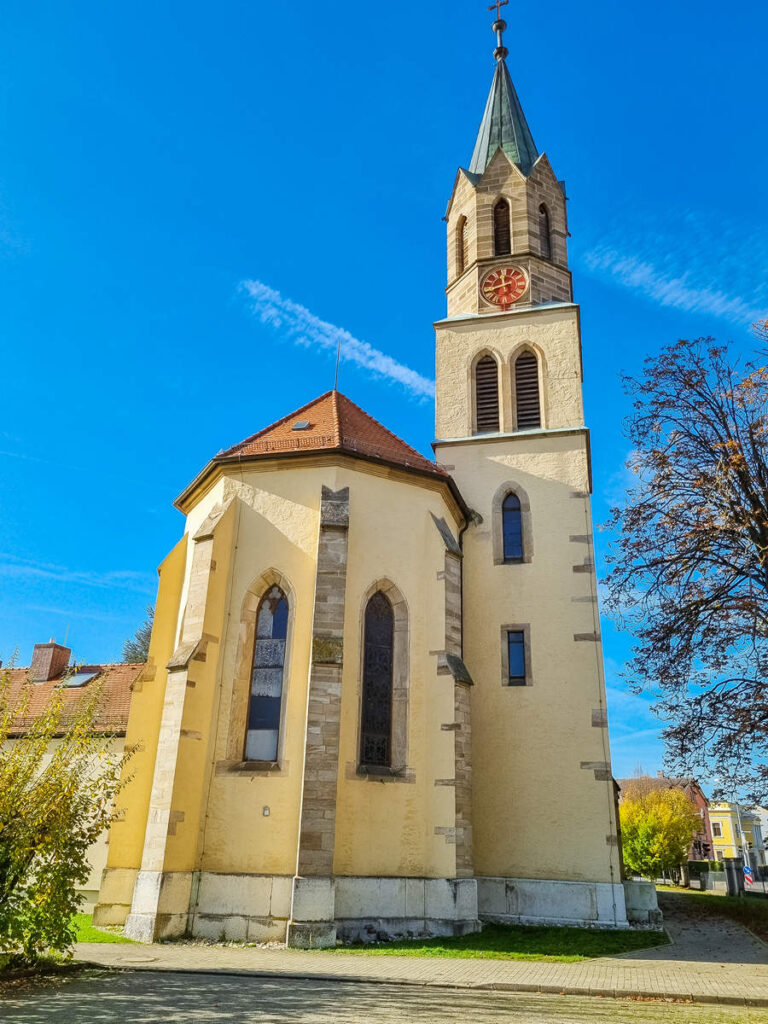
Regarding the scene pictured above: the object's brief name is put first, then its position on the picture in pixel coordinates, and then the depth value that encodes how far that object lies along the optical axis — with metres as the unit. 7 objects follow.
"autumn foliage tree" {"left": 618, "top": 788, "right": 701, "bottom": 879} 38.31
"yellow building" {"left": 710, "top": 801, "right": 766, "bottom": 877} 76.19
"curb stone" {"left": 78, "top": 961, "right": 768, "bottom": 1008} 9.00
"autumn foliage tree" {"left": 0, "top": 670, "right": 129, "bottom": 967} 8.80
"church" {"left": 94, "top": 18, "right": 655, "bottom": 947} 13.59
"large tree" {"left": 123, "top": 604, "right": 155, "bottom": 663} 39.83
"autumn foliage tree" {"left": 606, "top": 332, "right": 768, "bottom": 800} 14.57
